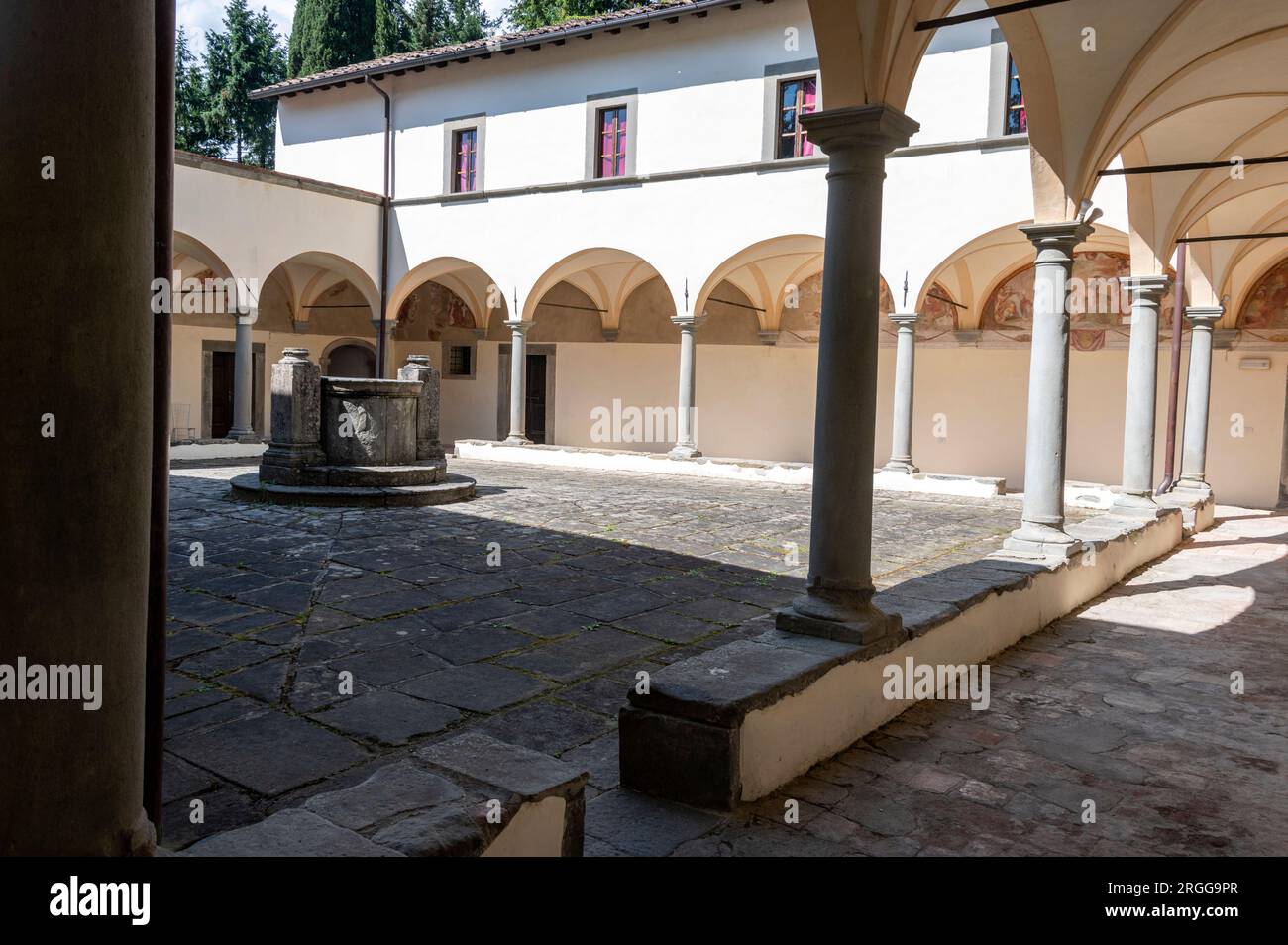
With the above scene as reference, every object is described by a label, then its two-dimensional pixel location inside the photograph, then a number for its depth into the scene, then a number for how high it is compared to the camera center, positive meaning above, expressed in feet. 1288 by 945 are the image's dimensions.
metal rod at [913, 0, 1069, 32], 14.02 +6.39
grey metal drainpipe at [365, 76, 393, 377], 59.31 +7.46
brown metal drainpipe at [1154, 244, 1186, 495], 38.27 +0.49
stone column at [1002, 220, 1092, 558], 20.75 +0.20
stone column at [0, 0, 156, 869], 4.80 -0.13
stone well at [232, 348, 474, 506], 31.24 -1.82
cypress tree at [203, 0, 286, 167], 95.50 +29.40
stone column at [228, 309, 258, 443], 50.21 -0.02
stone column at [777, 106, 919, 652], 12.91 +0.43
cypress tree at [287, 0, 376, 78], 89.04 +31.50
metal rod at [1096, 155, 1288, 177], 24.43 +6.05
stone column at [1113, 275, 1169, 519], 28.78 +0.35
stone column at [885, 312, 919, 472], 43.14 +0.28
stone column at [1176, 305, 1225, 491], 38.06 +0.42
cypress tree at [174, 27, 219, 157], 93.97 +25.55
